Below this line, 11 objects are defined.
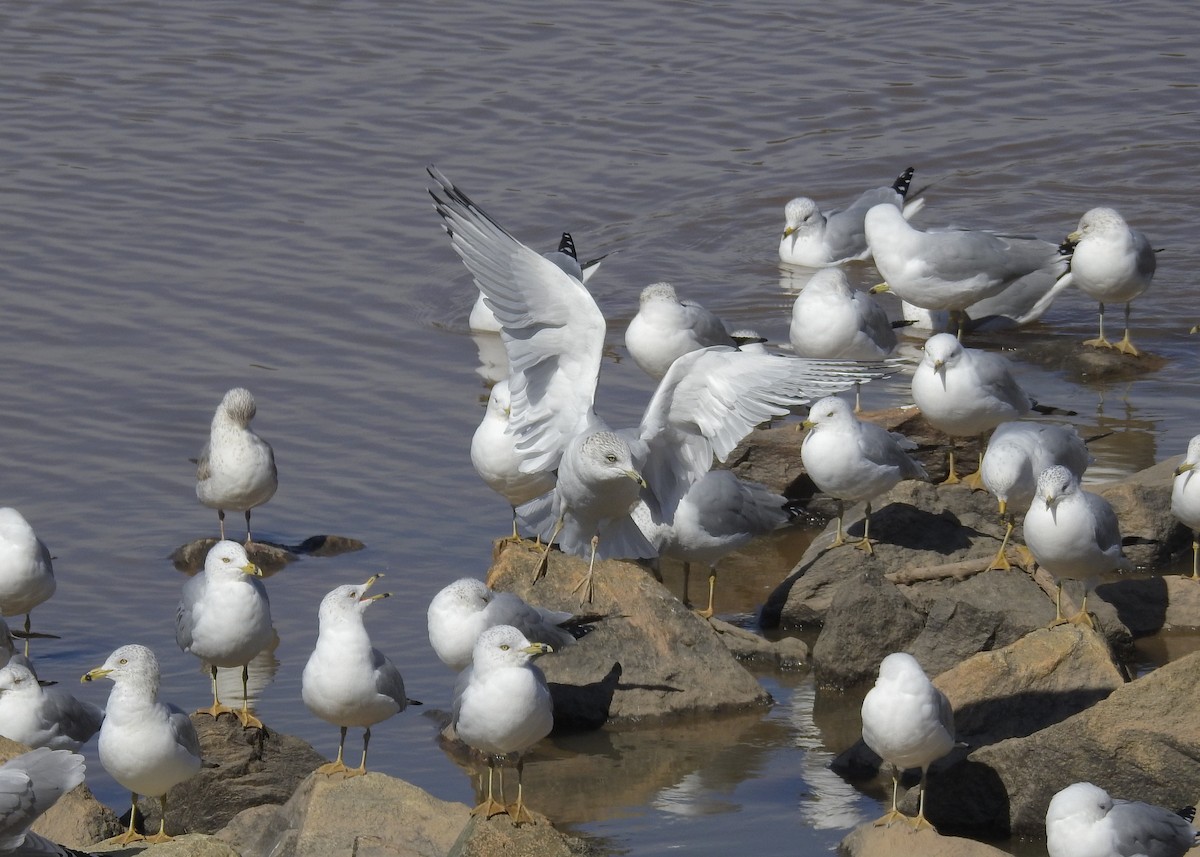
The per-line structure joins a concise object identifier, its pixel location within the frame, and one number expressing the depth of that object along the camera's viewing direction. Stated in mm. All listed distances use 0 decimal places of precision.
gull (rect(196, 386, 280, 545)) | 19187
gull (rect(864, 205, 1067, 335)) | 24437
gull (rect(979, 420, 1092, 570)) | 16937
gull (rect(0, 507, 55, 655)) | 16578
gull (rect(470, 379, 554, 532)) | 18203
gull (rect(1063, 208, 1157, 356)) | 24984
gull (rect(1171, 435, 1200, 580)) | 16641
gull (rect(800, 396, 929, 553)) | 17359
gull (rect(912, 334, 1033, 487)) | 19016
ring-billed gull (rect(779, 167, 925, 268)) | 31125
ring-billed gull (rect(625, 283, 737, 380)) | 22766
